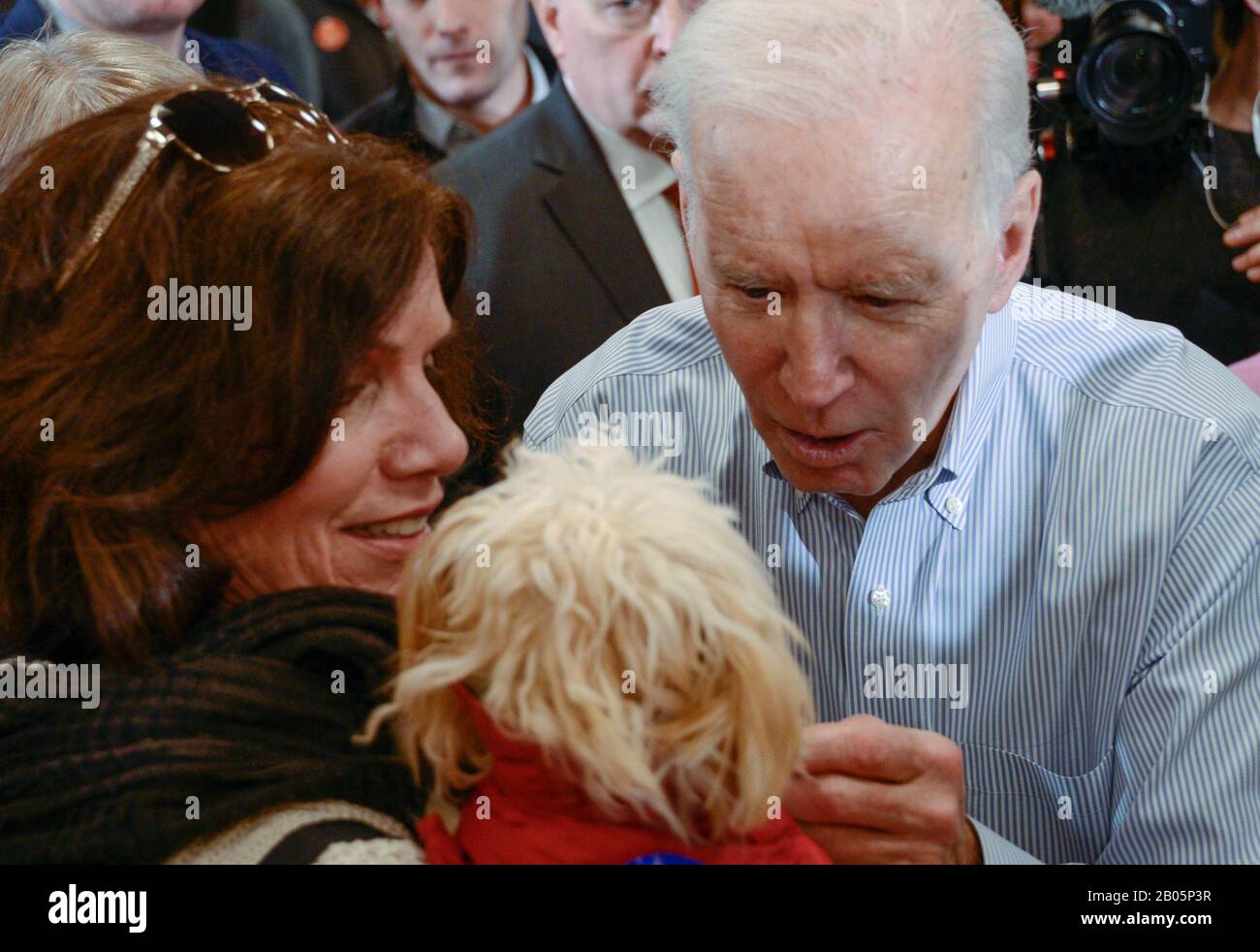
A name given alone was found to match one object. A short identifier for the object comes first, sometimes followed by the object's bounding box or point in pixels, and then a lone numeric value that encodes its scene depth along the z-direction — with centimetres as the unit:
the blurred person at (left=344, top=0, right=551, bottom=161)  223
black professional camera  194
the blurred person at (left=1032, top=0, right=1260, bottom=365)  199
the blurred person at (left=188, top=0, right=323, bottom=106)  232
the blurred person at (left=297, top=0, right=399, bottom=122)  229
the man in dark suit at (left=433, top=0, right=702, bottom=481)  201
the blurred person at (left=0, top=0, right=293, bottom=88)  219
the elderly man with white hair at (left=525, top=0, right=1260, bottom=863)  152
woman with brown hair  144
